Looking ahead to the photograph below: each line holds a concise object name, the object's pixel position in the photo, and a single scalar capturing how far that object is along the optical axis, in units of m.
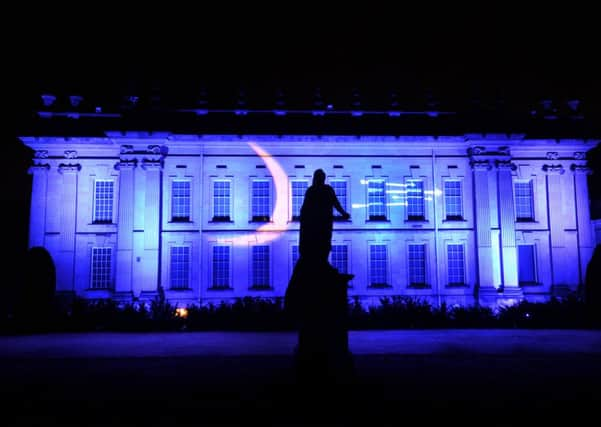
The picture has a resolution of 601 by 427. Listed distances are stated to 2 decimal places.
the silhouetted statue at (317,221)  8.89
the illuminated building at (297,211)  27.66
